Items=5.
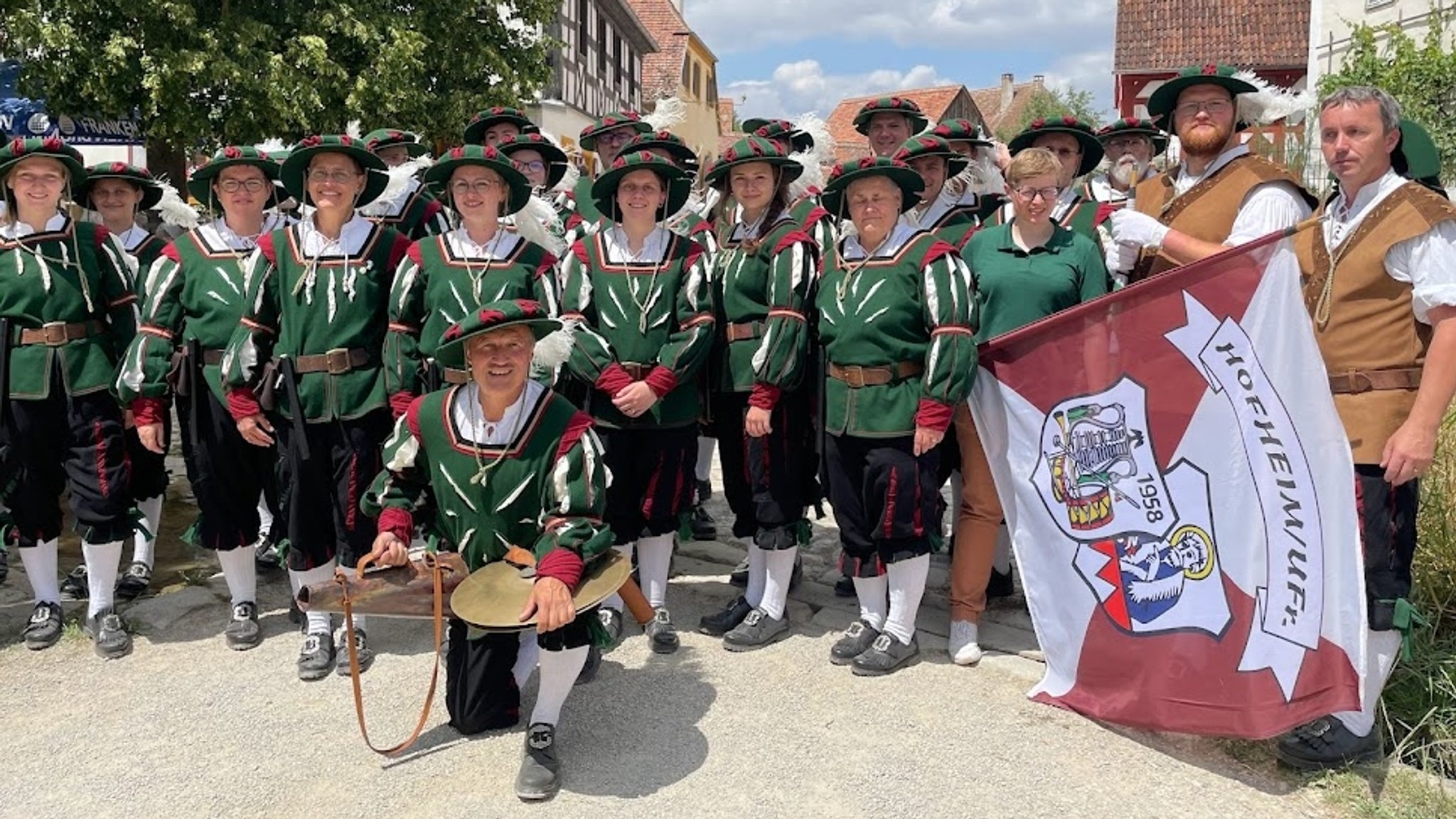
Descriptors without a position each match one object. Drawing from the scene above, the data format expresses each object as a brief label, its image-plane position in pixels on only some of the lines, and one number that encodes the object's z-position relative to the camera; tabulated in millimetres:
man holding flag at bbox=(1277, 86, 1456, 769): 3117
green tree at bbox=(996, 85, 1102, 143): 52906
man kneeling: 3270
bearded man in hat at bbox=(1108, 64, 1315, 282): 3576
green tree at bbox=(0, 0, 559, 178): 10844
